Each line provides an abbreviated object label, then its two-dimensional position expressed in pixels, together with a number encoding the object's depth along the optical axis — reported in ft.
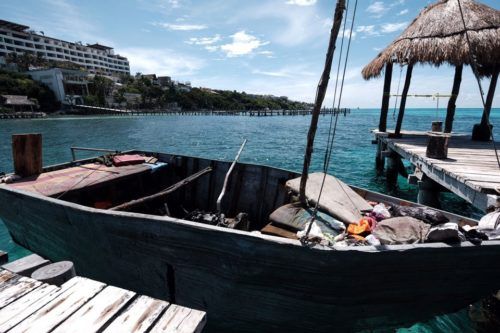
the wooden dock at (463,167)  17.12
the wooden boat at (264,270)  10.02
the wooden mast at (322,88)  12.10
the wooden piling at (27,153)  20.36
